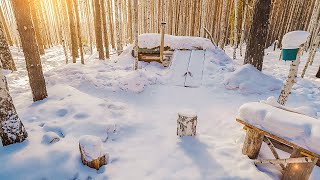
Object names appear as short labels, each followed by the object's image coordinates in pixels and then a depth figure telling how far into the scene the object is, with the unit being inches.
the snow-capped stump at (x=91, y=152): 131.9
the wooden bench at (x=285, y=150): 109.3
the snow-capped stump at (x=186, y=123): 166.9
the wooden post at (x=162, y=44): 333.5
